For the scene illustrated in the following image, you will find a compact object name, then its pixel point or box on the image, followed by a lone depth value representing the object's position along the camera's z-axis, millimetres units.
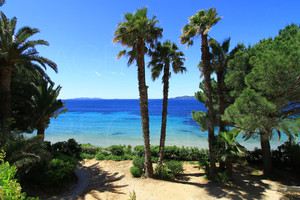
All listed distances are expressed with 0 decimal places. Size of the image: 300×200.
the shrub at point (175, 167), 10320
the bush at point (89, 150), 15938
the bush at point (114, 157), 13567
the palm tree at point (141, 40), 9352
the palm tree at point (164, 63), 11461
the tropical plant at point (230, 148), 8798
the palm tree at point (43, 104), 10929
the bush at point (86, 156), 14298
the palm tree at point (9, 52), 9367
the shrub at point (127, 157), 13885
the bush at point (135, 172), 10000
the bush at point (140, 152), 14711
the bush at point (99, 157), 13804
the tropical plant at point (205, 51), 9523
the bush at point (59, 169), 7324
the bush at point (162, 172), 9922
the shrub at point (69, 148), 14352
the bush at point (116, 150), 15075
